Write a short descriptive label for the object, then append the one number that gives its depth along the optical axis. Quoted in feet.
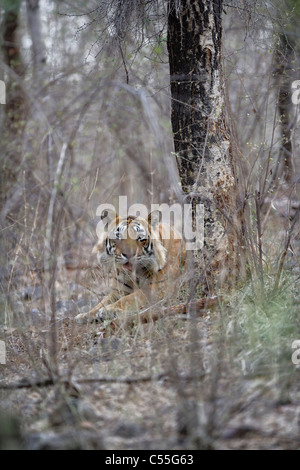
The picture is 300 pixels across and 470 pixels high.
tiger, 35.94
